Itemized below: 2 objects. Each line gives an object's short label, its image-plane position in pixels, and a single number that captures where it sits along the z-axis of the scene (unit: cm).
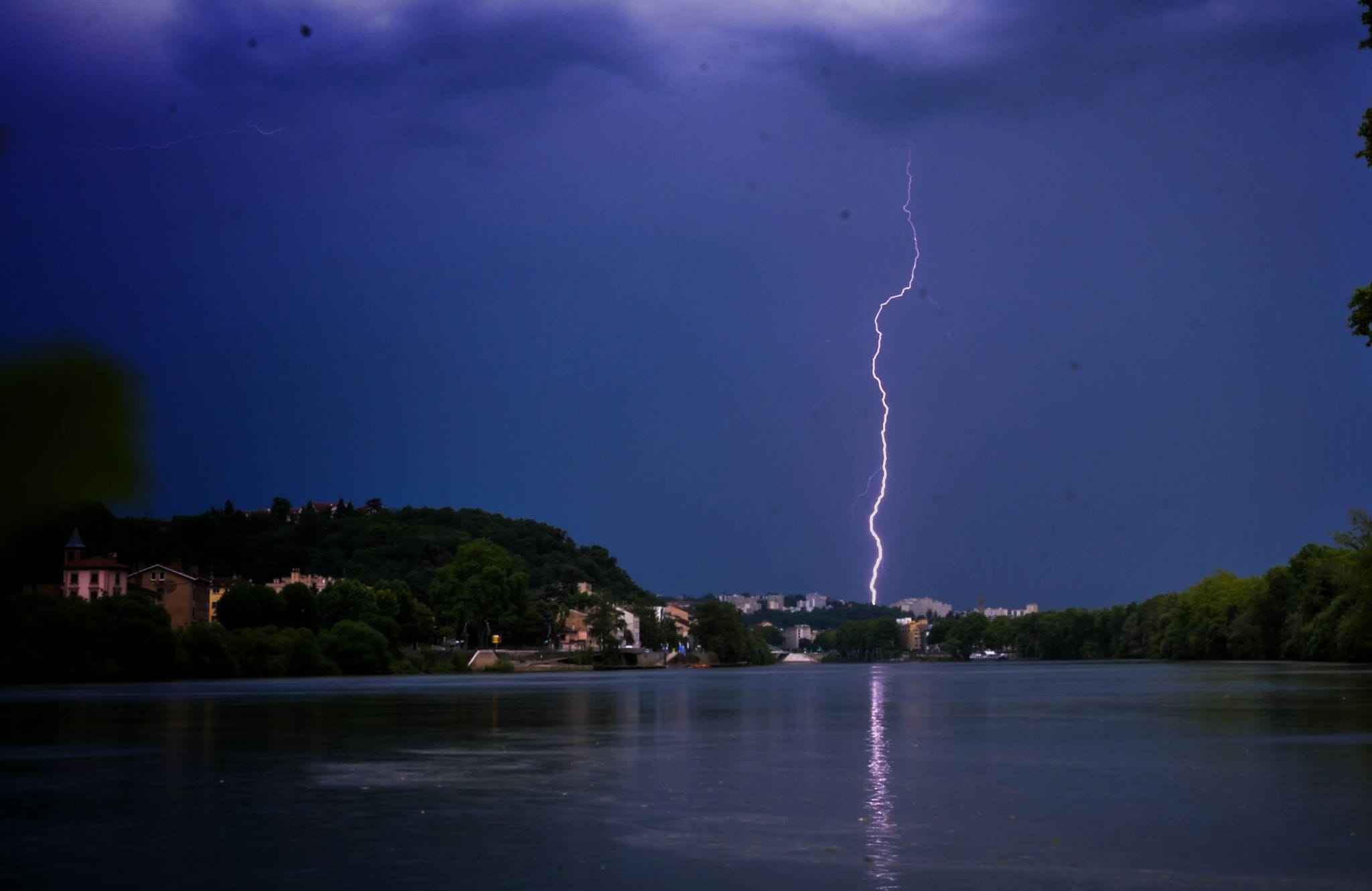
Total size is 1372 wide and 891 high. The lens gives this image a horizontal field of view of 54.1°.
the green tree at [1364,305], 2612
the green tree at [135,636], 8112
